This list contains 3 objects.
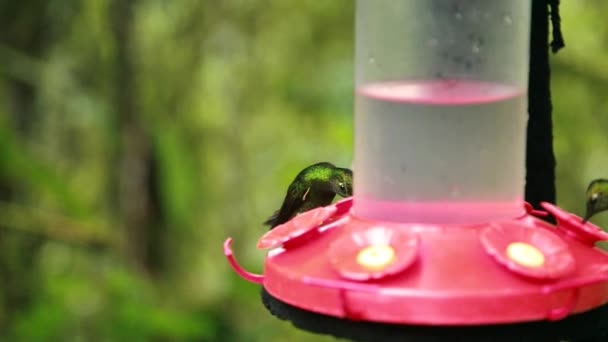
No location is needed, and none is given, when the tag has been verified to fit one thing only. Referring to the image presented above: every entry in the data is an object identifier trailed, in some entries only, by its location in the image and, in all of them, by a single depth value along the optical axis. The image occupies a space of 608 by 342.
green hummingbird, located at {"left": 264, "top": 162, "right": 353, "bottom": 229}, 1.61
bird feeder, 1.43
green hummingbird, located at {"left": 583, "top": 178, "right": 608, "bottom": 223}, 1.50
